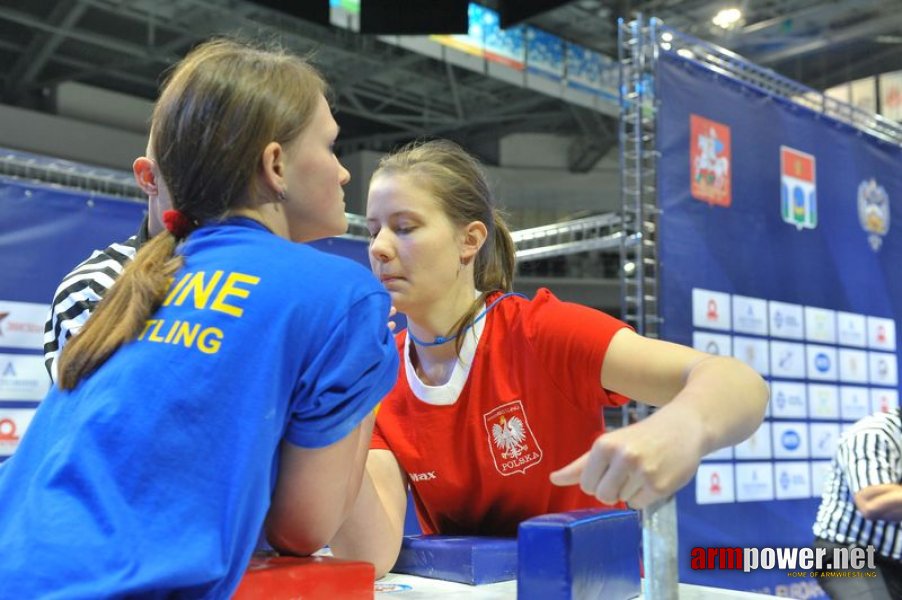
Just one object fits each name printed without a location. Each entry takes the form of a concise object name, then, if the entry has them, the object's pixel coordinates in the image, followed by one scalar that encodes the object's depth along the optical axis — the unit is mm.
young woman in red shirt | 1128
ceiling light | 7631
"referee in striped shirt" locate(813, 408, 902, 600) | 2117
